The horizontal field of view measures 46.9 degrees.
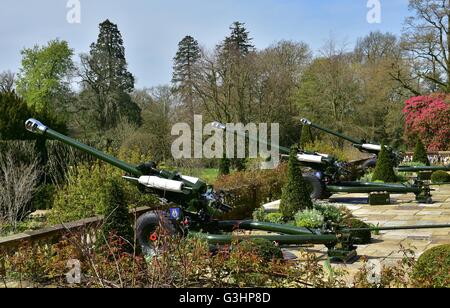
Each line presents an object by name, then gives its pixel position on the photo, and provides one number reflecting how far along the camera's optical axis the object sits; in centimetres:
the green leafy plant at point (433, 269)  446
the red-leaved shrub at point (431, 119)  2666
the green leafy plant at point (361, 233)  799
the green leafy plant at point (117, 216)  583
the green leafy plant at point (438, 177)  1777
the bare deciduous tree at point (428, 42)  2716
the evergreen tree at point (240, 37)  3681
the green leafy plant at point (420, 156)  2159
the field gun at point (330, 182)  1212
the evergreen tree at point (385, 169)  1505
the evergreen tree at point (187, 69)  3050
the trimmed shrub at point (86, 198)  941
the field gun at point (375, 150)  1454
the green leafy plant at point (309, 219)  846
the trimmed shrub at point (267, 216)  936
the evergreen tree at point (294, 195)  936
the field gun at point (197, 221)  645
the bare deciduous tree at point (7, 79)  4334
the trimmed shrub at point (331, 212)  904
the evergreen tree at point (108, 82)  3628
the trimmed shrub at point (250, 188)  1196
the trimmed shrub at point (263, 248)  550
